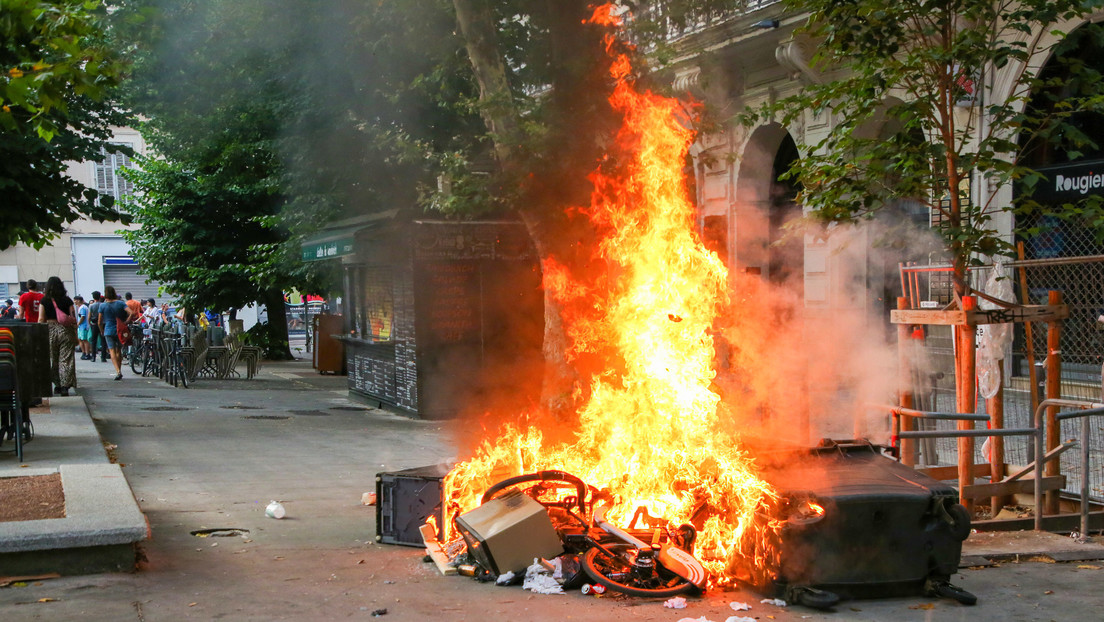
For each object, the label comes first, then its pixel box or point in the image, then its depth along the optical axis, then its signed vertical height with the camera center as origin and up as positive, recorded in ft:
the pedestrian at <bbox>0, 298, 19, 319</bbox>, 78.77 +0.68
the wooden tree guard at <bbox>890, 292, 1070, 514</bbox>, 22.57 -1.75
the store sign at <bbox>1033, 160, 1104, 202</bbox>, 38.60 +3.95
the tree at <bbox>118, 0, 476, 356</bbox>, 43.57 +11.00
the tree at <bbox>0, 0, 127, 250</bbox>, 19.33 +5.52
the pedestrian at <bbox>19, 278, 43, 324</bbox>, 48.60 +0.71
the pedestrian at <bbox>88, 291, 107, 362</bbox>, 81.02 -0.98
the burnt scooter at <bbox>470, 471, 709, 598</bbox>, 18.20 -4.85
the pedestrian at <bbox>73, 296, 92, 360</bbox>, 87.92 -1.17
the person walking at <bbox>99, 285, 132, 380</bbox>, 66.85 -0.21
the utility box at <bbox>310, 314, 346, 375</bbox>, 69.51 -2.75
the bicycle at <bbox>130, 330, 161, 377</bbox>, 67.05 -2.95
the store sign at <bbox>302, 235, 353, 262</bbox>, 45.52 +2.88
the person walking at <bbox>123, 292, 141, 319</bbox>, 76.79 +0.65
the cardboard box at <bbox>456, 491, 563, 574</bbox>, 18.88 -4.52
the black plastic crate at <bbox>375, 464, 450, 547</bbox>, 21.94 -4.48
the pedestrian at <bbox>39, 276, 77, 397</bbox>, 47.16 -0.68
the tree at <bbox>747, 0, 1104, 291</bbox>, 22.00 +4.15
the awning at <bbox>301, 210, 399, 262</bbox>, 44.70 +3.38
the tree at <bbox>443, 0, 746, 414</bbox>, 36.17 +6.25
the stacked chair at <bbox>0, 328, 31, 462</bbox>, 27.63 -1.83
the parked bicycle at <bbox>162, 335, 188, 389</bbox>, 59.11 -2.93
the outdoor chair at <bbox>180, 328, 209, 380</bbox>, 60.34 -2.51
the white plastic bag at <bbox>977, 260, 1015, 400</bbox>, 24.94 -1.52
